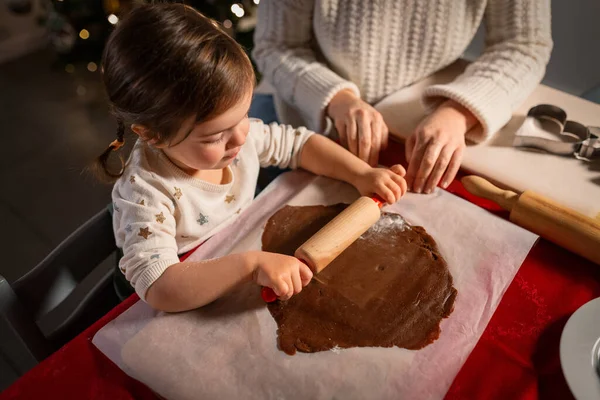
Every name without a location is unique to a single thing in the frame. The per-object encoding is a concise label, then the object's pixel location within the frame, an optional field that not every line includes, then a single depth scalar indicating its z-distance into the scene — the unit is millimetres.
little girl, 591
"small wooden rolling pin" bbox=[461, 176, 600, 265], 695
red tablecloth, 582
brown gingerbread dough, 624
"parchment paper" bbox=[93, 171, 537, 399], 579
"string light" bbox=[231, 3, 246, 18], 1893
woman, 872
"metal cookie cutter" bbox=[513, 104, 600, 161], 837
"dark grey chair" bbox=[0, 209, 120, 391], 688
